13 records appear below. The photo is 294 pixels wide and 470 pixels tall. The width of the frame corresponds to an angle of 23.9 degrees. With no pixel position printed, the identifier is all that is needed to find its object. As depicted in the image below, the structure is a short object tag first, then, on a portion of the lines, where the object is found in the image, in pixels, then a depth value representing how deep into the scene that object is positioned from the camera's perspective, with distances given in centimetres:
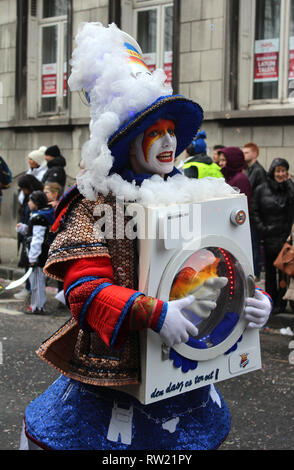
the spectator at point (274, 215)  754
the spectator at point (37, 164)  1050
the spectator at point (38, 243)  736
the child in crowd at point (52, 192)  811
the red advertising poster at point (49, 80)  1398
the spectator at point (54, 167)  993
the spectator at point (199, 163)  711
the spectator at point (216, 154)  900
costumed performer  241
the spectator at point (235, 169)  769
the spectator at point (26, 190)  839
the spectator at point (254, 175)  785
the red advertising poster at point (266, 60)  1048
